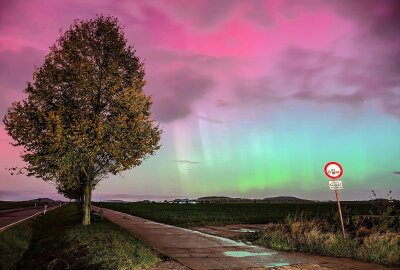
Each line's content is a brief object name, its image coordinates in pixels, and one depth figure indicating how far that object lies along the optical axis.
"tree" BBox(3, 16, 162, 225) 17.36
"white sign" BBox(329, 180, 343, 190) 13.57
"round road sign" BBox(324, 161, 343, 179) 13.85
